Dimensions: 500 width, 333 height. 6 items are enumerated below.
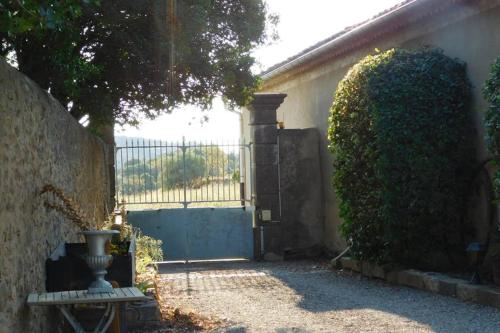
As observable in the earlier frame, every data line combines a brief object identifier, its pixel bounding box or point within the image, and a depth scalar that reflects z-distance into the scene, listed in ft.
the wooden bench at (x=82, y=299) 14.32
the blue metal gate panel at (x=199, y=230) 39.99
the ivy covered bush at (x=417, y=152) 28.25
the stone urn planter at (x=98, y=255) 16.33
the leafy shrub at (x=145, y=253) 27.91
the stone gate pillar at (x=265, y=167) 40.75
